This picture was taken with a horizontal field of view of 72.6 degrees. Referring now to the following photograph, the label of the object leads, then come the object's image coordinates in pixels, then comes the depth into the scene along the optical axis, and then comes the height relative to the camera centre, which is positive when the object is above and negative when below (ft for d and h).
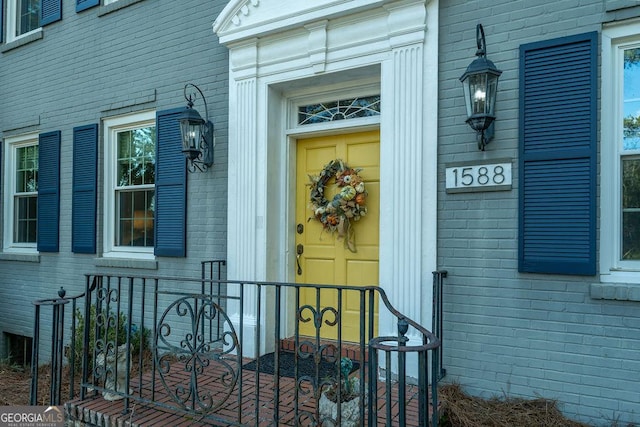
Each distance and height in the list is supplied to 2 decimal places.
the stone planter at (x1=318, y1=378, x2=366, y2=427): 8.21 -3.70
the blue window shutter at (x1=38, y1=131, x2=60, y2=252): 18.65 +1.07
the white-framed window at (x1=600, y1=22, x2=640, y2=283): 9.43 +1.46
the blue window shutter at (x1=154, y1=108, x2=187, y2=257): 14.97 +0.98
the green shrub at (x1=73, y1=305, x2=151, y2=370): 14.43 -4.11
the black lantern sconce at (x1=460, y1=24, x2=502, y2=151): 9.59 +2.92
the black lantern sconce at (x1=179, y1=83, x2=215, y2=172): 13.61 +2.56
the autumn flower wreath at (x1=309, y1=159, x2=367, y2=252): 12.49 +0.53
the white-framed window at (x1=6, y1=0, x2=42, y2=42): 20.92 +9.58
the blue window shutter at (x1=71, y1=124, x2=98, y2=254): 17.34 +1.09
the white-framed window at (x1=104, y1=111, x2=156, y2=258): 16.53 +1.25
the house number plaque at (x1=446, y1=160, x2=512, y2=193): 10.18 +1.04
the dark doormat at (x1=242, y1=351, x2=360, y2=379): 11.47 -4.09
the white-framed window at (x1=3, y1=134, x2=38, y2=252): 20.42 +0.98
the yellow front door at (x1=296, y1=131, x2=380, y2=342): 12.67 -0.59
